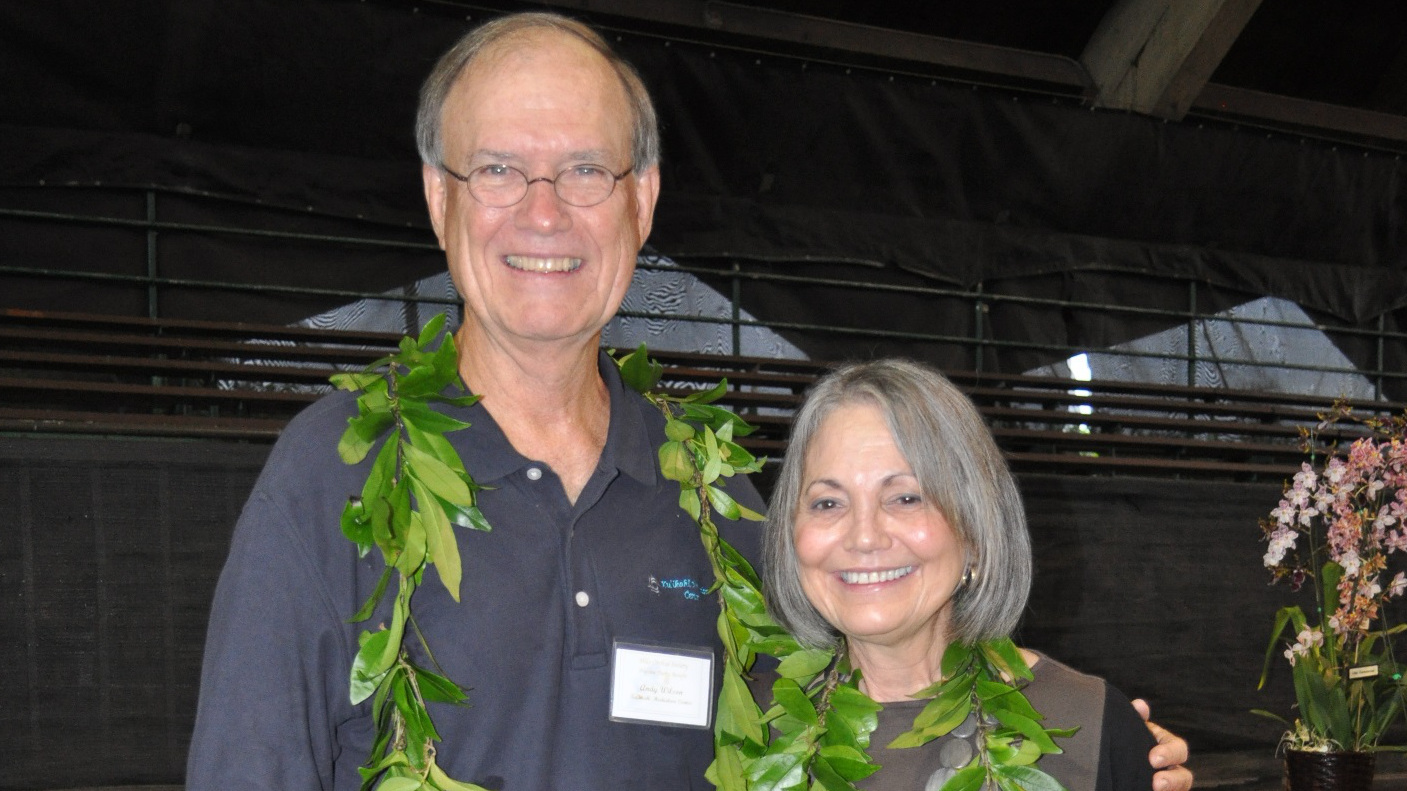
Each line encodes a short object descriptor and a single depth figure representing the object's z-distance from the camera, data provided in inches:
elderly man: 51.0
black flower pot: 112.1
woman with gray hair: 58.4
